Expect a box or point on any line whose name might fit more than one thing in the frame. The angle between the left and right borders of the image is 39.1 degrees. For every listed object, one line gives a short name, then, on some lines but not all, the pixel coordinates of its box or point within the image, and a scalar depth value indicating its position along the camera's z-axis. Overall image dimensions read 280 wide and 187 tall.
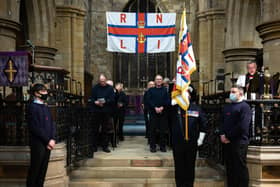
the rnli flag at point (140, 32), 12.84
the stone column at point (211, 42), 14.73
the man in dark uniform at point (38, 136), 5.46
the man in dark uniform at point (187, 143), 6.01
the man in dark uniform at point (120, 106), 11.10
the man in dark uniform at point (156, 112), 8.66
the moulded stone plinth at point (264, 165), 6.07
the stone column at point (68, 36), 13.90
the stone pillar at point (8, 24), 8.33
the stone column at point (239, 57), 12.69
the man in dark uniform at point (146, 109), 9.70
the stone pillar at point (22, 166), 6.17
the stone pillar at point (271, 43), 8.47
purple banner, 6.21
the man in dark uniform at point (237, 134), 5.62
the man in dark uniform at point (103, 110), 8.73
